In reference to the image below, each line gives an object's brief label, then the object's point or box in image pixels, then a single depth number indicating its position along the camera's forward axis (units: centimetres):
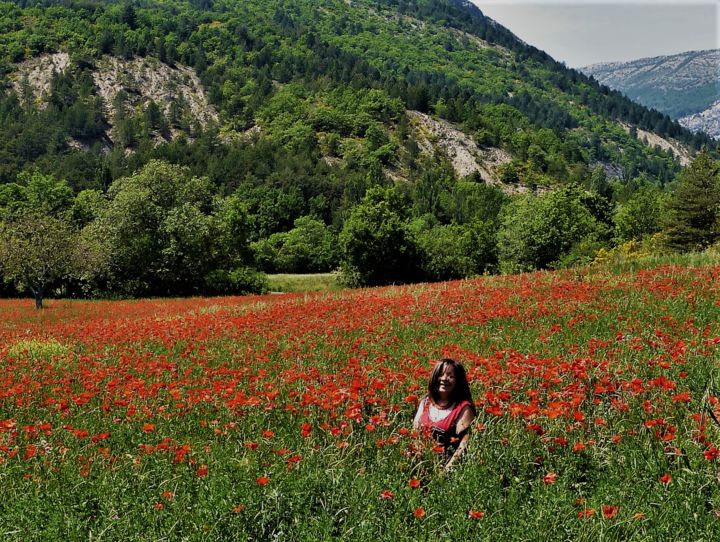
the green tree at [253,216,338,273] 9412
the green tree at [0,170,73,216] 7044
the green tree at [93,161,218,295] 4309
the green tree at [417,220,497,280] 6375
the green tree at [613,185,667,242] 7975
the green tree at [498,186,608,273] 5978
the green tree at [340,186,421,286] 5481
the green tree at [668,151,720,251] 5034
